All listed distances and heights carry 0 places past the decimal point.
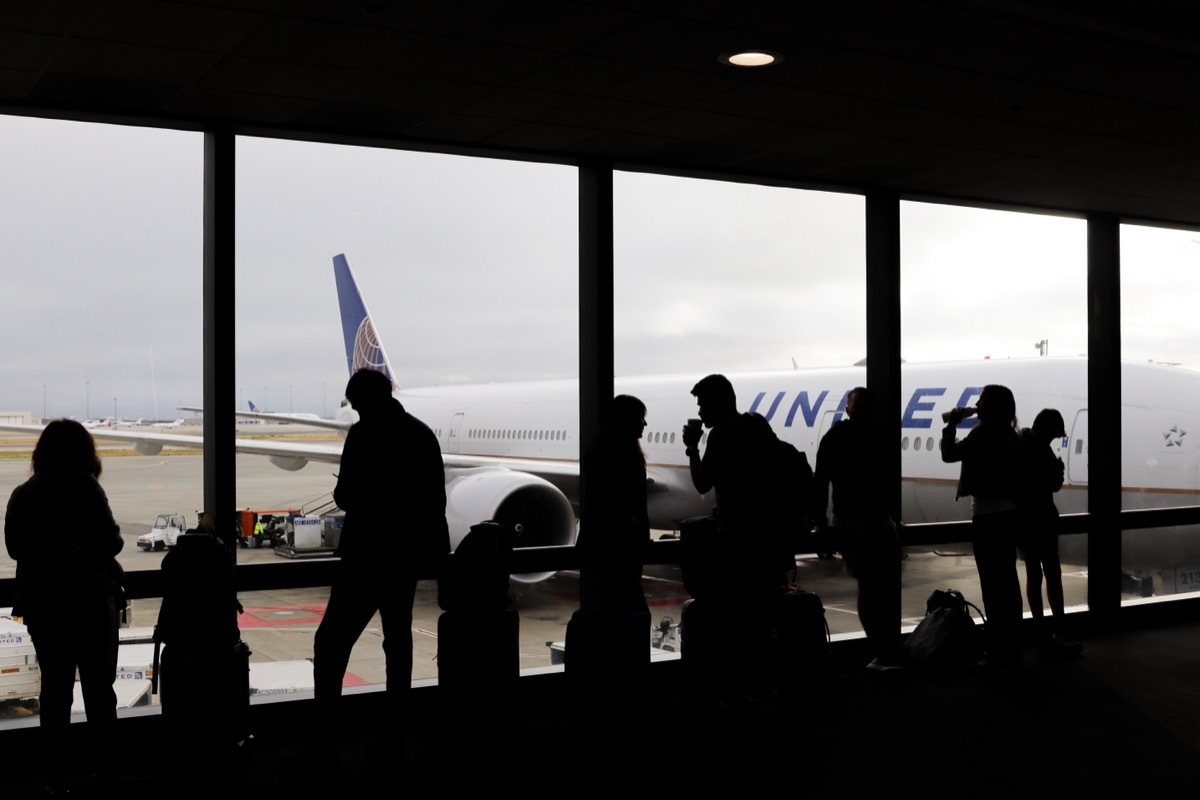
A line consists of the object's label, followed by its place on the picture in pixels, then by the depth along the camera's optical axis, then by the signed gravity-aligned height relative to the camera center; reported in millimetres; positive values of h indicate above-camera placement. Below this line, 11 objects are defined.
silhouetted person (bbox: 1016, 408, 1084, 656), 5273 -545
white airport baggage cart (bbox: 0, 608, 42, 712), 3857 -981
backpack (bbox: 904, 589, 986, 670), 4898 -1142
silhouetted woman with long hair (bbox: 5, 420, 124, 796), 3062 -492
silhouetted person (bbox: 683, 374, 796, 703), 3941 -418
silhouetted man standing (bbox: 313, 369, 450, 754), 3445 -428
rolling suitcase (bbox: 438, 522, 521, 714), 3822 -820
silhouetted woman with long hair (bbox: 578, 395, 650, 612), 3873 -355
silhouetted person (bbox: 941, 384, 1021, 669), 4871 -473
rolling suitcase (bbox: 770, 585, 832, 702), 4422 -1032
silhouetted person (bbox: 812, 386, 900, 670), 4715 -497
